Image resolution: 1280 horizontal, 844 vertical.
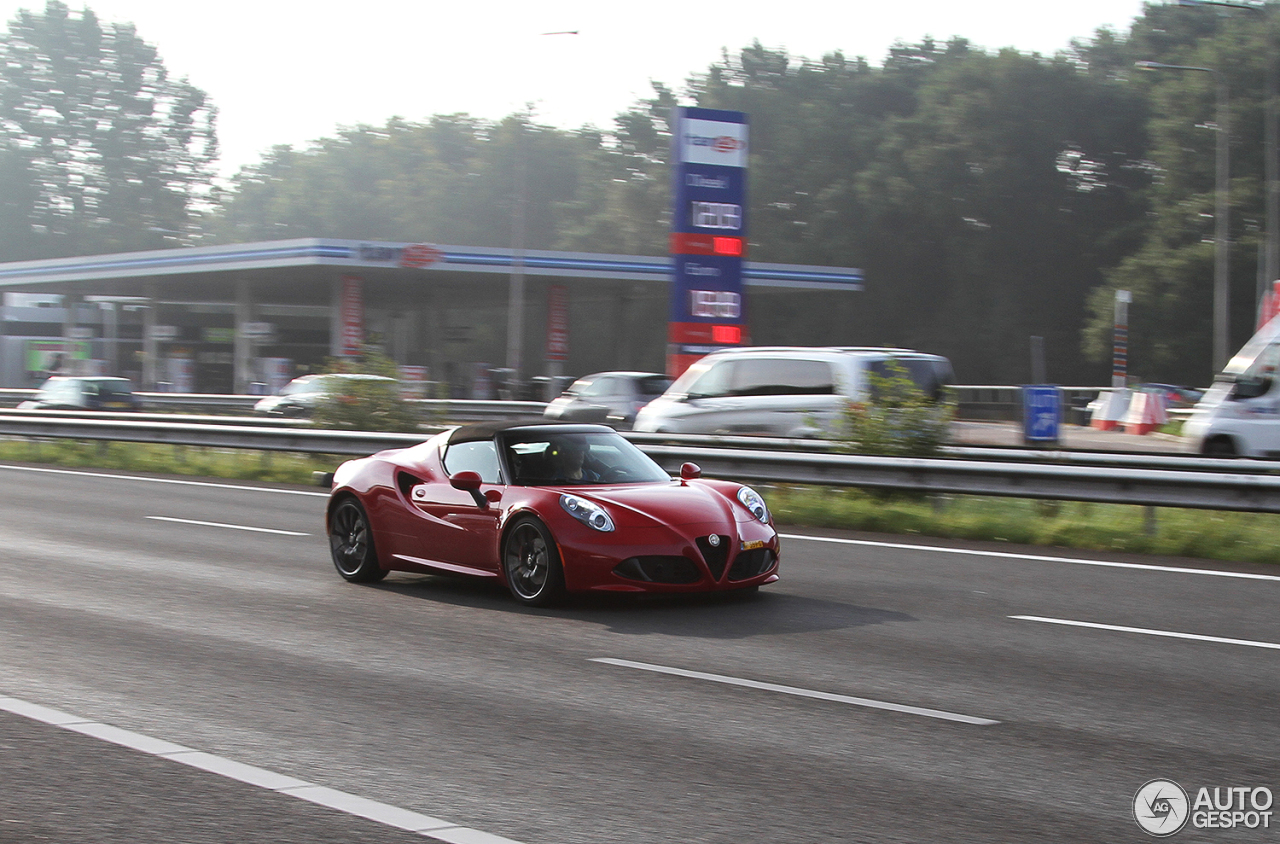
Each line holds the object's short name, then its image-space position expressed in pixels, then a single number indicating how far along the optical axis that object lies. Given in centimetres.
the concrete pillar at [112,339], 6031
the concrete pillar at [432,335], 5650
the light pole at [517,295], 4084
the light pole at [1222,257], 4066
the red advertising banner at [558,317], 5047
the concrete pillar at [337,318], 4762
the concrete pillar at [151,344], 5456
